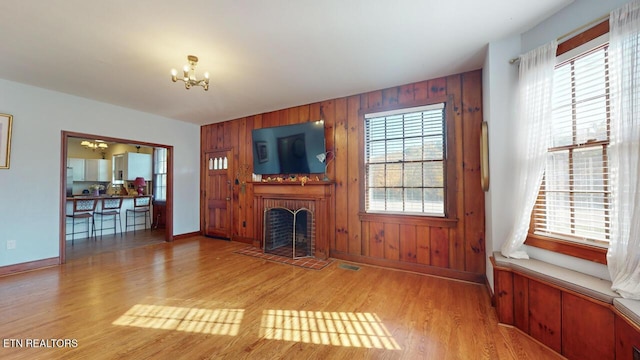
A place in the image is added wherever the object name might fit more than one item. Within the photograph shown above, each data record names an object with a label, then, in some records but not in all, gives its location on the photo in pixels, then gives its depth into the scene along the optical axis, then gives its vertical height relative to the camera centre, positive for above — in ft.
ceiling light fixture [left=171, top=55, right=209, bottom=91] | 8.37 +3.88
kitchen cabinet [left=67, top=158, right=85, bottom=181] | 22.50 +1.40
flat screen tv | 13.08 +1.91
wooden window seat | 4.56 -2.93
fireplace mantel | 12.55 -0.95
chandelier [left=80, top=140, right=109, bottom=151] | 22.86 +3.62
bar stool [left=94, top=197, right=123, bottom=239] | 17.93 -2.11
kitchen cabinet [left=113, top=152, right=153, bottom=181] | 21.80 +1.42
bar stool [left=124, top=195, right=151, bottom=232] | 20.27 -2.47
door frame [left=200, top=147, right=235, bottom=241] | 18.71 -0.29
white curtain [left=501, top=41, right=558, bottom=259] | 6.51 +1.35
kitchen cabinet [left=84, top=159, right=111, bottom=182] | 23.48 +1.15
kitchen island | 16.94 -2.79
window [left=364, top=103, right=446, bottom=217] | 10.53 +0.94
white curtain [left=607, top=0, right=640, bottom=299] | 4.70 +0.62
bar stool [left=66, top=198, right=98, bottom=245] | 16.47 -2.12
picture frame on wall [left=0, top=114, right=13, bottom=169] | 10.60 +1.92
